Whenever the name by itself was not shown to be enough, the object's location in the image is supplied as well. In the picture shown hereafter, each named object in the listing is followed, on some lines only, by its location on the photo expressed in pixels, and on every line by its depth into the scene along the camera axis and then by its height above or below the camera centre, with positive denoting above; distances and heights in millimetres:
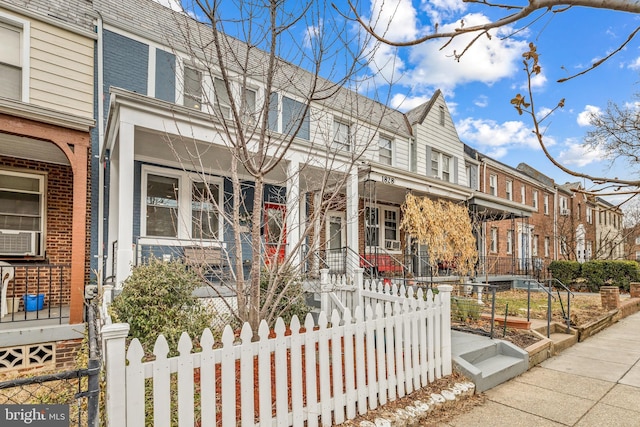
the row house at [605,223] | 30844 -13
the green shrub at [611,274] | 15258 -2242
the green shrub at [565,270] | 16672 -2296
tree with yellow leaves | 10727 -182
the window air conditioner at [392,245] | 13961 -846
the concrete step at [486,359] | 4395 -1891
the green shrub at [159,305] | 4191 -997
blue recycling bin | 6673 -1473
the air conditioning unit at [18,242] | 7273 -349
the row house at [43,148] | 6449 +1484
